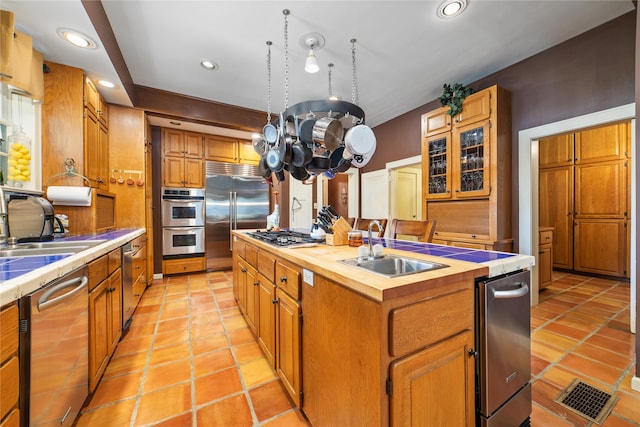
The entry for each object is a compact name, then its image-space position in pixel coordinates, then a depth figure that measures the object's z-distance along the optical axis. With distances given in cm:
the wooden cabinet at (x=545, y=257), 321
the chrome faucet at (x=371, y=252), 128
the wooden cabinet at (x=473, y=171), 273
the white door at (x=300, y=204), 473
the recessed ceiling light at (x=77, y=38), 187
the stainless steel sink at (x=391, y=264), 115
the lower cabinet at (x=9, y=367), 76
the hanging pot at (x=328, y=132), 167
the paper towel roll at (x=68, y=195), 213
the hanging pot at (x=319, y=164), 194
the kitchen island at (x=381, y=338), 81
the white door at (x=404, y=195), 462
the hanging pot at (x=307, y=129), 174
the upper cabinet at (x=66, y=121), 224
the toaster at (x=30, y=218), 164
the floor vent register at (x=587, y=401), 135
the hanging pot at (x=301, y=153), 179
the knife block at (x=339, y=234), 171
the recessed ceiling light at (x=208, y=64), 271
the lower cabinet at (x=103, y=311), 143
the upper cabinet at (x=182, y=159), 403
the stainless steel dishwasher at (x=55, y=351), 88
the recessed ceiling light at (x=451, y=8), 194
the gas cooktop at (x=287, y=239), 167
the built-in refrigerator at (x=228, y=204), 430
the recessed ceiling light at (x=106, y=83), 263
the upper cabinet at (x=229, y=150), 432
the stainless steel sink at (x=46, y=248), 141
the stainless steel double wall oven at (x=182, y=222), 402
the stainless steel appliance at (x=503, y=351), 106
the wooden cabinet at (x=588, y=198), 374
